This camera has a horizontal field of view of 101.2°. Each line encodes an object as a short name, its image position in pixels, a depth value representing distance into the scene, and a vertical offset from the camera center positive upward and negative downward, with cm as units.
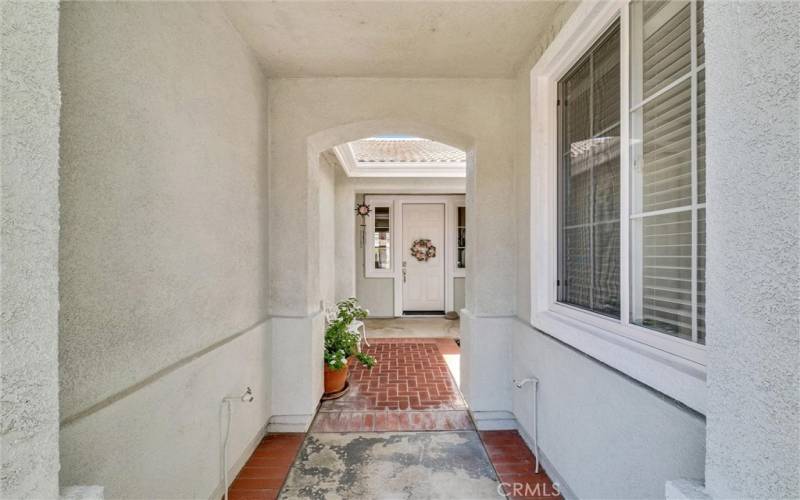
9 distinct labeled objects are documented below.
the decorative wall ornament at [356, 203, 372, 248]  671 +86
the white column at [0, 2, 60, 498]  66 +0
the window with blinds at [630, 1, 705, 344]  118 +34
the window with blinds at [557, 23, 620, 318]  165 +41
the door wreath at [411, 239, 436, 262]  692 +4
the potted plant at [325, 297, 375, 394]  315 -100
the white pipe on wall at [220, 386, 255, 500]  180 -97
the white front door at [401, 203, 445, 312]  692 -23
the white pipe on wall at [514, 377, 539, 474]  209 -92
